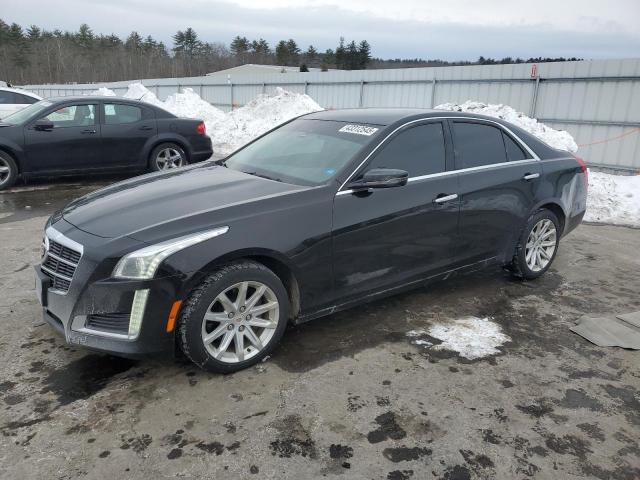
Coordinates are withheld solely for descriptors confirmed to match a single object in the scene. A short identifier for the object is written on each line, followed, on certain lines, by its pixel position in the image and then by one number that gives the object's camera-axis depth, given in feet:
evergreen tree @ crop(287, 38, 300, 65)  305.59
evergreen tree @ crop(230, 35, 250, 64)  334.44
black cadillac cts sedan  9.64
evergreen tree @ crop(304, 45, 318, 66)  303.27
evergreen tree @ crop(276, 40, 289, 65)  306.80
